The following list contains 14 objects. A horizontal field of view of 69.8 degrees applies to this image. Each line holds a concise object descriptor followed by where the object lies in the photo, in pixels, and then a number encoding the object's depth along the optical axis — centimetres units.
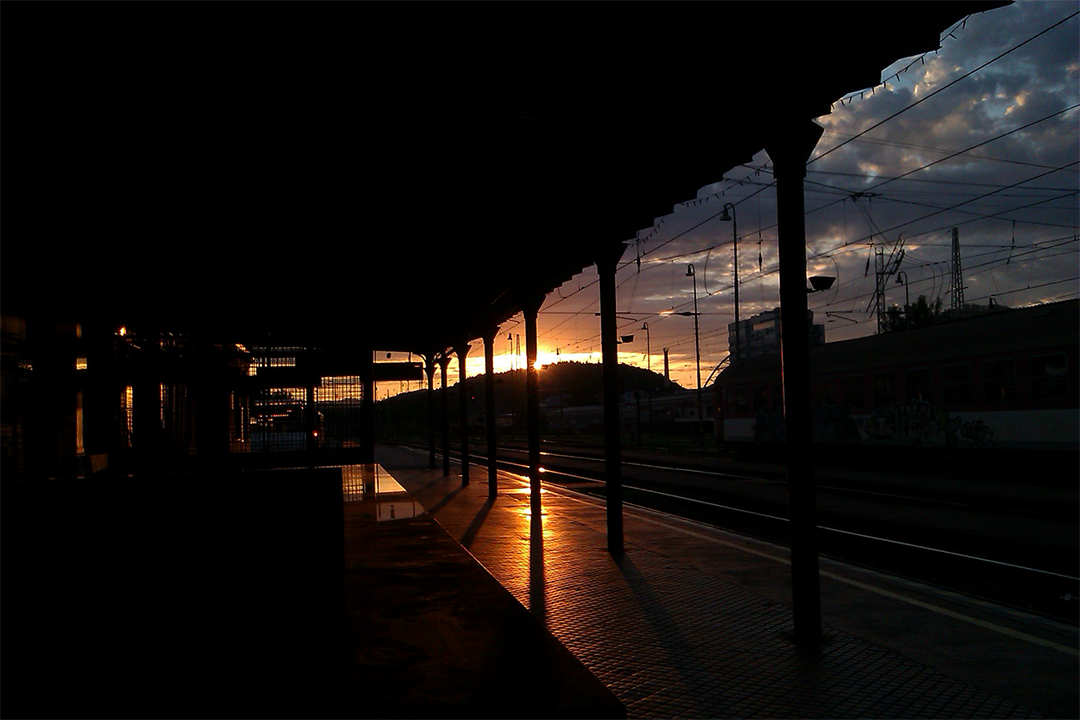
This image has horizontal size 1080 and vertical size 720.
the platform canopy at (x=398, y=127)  525
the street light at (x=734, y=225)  4056
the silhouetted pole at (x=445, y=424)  2389
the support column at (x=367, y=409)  1794
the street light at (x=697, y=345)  4985
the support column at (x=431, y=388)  2478
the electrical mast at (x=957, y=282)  5443
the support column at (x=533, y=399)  1363
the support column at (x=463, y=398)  2028
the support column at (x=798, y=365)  609
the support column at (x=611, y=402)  988
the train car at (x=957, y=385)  1806
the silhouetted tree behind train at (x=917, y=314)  7481
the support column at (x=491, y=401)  1703
